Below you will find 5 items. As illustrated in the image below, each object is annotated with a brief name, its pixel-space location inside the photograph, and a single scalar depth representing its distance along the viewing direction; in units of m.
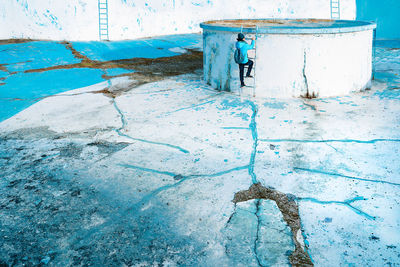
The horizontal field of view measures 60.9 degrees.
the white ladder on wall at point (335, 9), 13.68
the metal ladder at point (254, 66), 6.18
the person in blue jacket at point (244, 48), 5.98
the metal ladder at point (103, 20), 12.62
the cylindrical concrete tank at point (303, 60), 6.00
